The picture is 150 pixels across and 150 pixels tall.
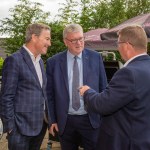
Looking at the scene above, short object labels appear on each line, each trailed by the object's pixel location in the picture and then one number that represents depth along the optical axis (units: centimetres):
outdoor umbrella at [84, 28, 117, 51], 360
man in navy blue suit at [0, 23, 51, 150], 191
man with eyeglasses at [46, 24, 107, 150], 219
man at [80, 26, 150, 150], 156
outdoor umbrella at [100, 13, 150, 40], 338
